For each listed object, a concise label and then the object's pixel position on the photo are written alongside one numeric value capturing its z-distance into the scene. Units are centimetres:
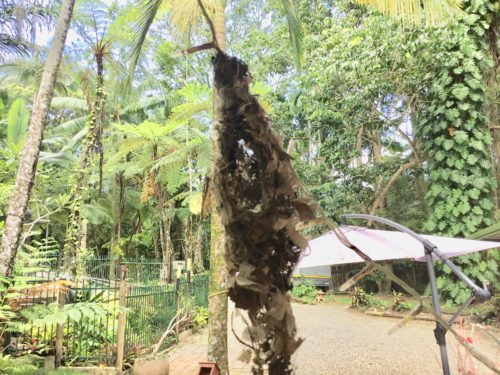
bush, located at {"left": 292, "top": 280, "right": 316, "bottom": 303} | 1598
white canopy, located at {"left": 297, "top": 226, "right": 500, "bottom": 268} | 483
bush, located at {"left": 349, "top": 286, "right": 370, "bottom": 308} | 1405
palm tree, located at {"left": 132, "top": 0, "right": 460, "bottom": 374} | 124
